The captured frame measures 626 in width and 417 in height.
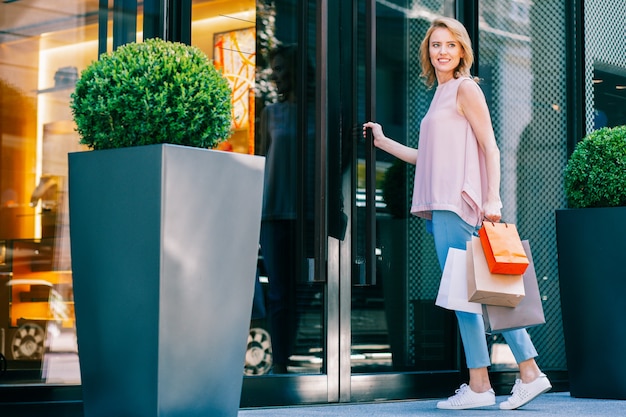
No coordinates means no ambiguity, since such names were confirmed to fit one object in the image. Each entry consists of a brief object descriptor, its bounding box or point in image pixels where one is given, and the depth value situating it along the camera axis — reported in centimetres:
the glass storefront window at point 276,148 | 419
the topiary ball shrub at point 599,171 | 440
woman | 390
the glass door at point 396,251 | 441
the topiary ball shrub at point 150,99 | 282
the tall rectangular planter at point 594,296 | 436
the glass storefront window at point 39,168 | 372
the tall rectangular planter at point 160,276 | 271
